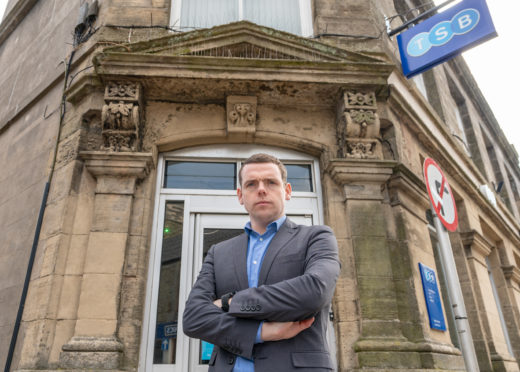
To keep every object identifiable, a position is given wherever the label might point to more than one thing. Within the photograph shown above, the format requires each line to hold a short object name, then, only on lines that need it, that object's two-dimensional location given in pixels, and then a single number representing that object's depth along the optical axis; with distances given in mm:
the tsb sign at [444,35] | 4691
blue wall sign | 4230
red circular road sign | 2967
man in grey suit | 1586
